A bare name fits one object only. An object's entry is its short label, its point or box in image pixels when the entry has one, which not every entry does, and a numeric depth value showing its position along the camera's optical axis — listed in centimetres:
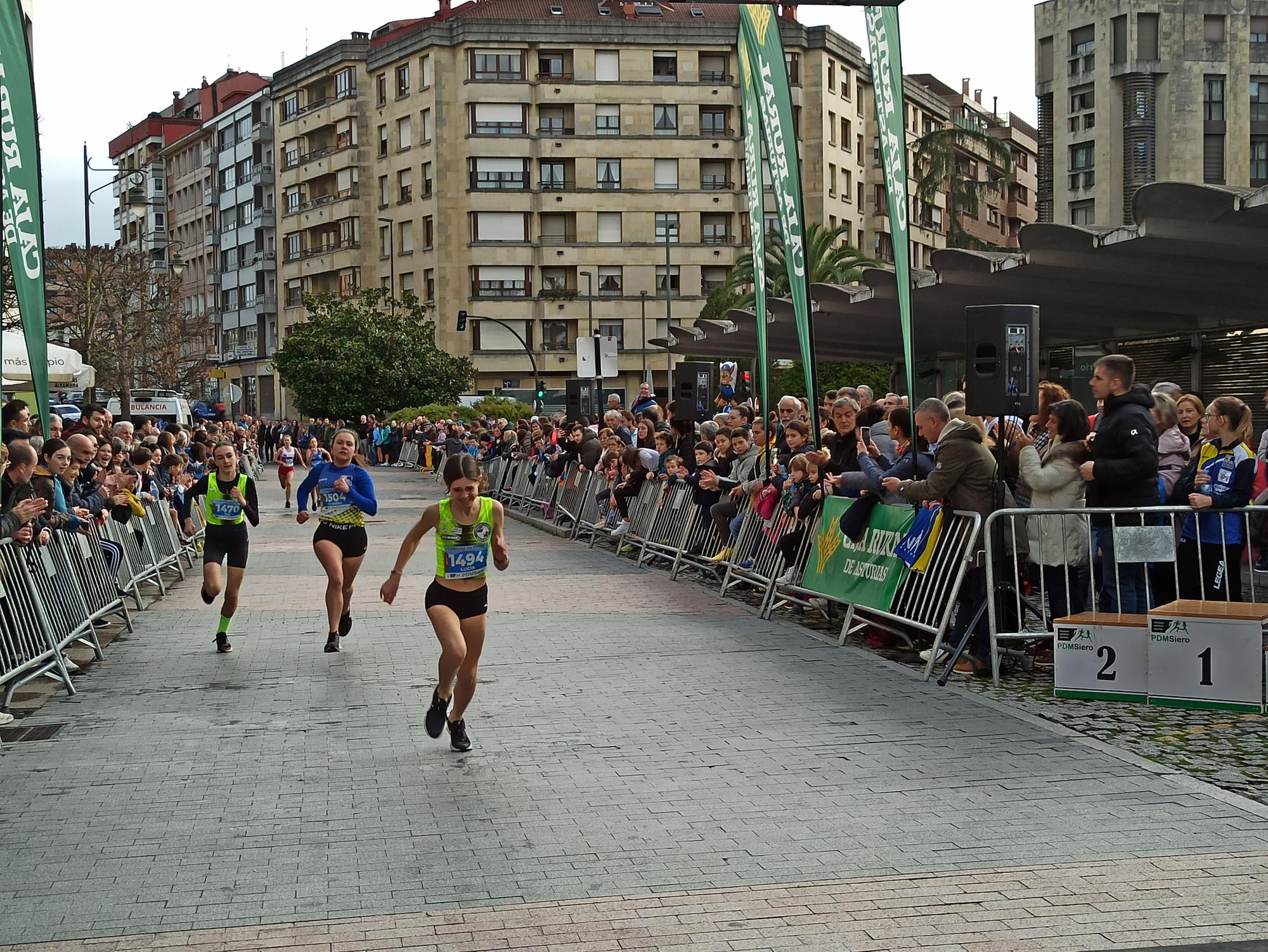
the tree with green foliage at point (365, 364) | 7100
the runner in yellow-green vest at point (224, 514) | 1281
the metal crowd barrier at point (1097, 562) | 1025
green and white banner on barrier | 1153
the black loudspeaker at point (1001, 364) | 1065
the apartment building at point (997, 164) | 10838
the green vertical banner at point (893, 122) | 1195
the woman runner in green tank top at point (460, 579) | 835
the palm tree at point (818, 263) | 6112
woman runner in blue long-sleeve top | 1230
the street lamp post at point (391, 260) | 8956
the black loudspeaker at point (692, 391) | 2081
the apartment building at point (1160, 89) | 7000
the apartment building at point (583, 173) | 8494
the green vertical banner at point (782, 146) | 1429
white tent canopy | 2350
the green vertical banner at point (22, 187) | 1005
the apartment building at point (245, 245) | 10244
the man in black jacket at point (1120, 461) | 1038
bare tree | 5388
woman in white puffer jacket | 1050
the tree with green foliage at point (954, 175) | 6969
